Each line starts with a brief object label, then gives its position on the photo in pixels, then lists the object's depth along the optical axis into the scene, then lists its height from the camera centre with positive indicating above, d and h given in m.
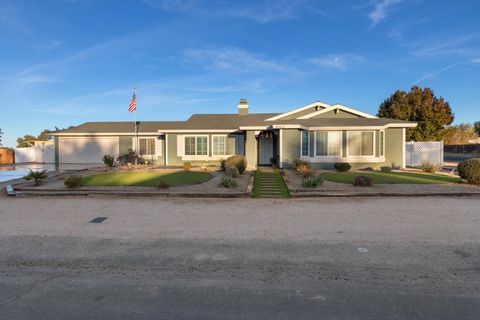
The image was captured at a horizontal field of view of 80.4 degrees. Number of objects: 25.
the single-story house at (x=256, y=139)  16.94 +1.23
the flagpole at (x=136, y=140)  21.89 +1.30
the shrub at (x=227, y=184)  10.79 -1.05
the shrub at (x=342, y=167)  15.70 -0.64
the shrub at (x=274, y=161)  18.74 -0.34
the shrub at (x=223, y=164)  15.99 -0.43
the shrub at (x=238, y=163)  14.98 -0.35
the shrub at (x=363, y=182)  11.04 -1.04
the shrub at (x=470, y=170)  11.31 -0.64
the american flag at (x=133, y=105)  20.00 +3.70
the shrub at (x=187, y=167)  16.74 -0.61
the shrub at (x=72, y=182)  10.95 -0.93
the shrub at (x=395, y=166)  17.73 -0.70
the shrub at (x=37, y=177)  11.74 -0.78
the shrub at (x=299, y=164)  15.16 -0.46
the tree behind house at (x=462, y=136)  55.91 +3.61
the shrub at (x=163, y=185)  10.85 -1.07
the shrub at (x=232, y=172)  13.32 -0.73
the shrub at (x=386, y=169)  15.91 -0.79
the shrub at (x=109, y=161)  18.31 -0.22
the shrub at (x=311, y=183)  10.55 -1.02
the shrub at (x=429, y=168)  16.22 -0.77
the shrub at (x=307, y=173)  12.80 -0.80
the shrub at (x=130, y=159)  19.56 -0.11
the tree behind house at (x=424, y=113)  27.53 +4.13
